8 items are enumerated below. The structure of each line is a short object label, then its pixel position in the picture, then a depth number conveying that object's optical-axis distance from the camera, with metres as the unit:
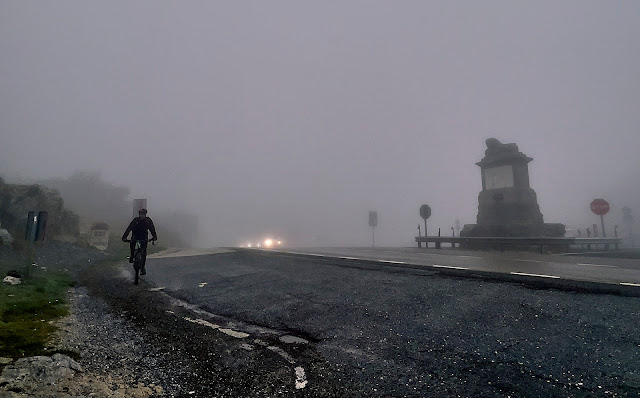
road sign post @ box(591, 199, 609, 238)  27.70
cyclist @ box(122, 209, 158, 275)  10.18
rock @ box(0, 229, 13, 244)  12.89
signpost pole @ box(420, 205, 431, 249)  28.87
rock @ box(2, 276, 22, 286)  7.77
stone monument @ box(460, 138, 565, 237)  26.81
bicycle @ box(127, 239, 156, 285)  9.57
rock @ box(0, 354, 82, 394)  2.99
